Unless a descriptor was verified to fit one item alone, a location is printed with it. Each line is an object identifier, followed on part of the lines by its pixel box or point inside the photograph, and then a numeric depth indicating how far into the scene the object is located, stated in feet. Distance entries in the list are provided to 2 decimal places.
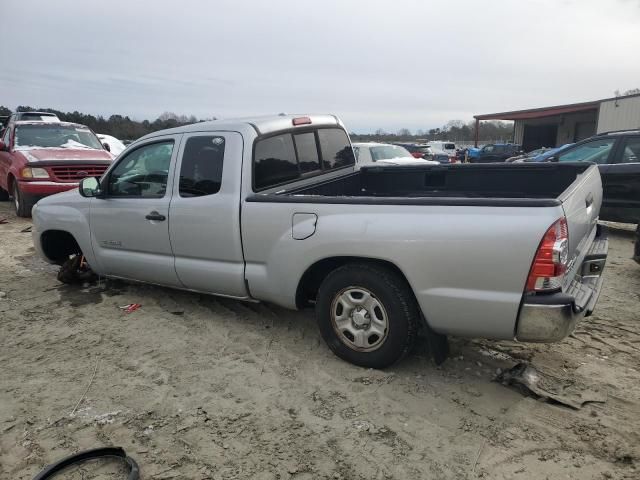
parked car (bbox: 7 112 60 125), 44.07
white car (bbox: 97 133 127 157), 50.15
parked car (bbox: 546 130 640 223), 24.02
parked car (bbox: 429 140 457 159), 89.83
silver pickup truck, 9.30
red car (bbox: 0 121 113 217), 30.89
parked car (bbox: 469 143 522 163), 95.55
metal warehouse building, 81.05
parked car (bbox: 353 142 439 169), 38.75
